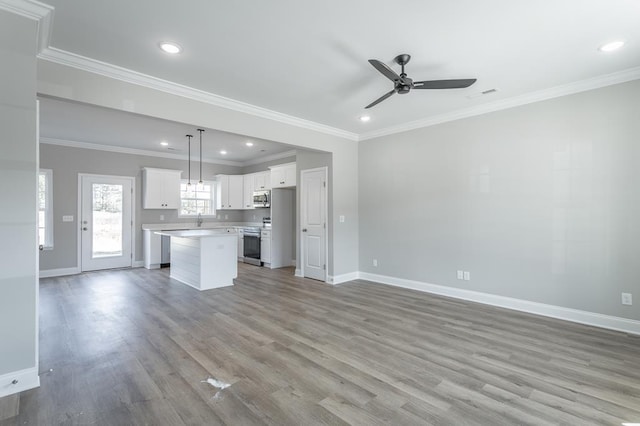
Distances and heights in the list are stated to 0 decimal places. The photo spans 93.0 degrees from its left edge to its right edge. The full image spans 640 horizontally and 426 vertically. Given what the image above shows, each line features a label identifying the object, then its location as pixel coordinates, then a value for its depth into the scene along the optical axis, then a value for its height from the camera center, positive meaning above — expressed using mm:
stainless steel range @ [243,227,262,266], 7605 -795
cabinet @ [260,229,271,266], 7301 -779
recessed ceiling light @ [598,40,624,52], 2793 +1571
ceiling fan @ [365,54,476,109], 2846 +1274
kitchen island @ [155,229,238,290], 5207 -799
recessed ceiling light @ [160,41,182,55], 2748 +1555
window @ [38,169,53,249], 6207 +133
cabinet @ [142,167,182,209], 7301 +659
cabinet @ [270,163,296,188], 6887 +916
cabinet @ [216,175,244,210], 8547 +654
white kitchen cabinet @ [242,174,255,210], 8547 +644
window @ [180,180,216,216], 8172 +442
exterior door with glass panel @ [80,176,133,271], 6684 -156
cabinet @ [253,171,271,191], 7956 +907
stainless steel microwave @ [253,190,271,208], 7684 +415
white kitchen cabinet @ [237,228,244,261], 8250 -809
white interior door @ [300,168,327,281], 5848 -159
